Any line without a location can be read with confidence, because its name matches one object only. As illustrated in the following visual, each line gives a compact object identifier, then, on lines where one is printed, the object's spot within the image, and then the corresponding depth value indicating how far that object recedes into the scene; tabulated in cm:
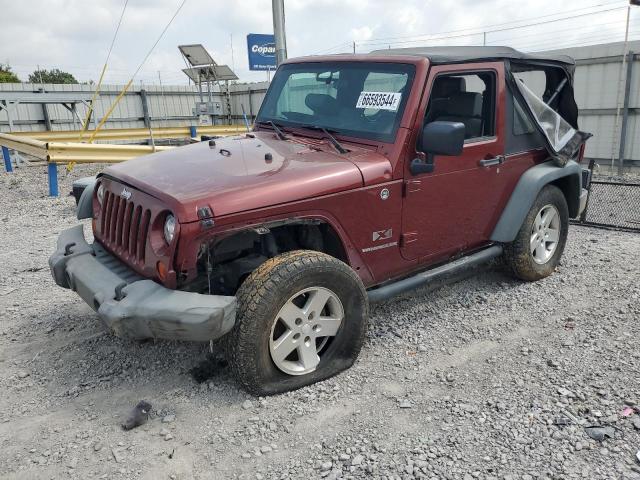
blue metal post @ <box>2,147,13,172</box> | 1199
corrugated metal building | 966
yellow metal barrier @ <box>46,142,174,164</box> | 845
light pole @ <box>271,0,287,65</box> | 806
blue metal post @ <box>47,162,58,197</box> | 893
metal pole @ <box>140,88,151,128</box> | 1842
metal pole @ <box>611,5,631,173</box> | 913
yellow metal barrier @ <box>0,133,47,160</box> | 857
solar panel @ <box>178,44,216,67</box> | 1498
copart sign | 1206
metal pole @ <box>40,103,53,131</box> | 1680
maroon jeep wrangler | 299
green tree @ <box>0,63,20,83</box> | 3338
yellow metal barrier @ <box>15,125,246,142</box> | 1256
